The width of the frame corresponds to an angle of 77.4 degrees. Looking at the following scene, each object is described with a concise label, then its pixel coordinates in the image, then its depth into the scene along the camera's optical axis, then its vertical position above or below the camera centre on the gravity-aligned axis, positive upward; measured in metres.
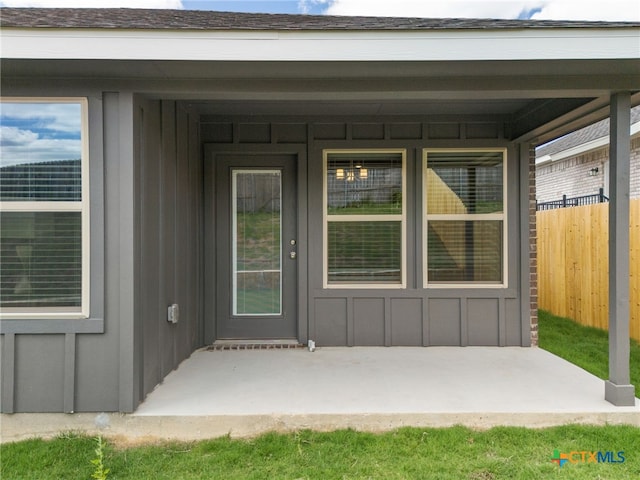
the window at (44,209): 2.64 +0.24
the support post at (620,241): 2.79 +0.01
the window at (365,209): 4.29 +0.37
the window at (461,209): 4.26 +0.35
